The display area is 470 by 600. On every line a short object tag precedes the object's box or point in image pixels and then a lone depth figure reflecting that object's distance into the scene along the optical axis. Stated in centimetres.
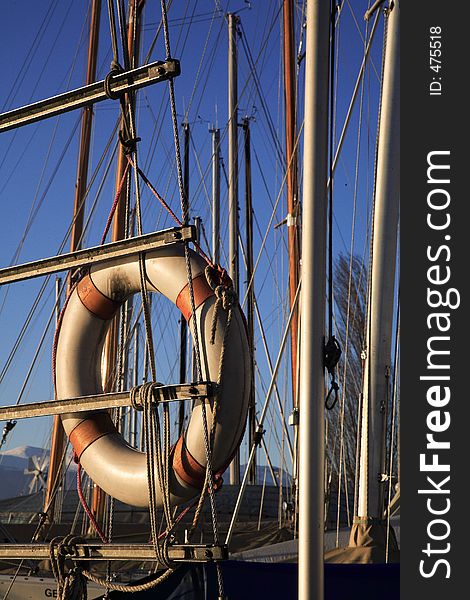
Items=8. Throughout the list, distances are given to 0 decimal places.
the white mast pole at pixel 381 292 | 718
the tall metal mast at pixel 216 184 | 2047
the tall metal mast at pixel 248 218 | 1759
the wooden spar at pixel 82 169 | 1218
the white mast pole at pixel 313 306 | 424
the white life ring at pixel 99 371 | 509
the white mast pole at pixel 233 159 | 1695
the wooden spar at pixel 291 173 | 1204
